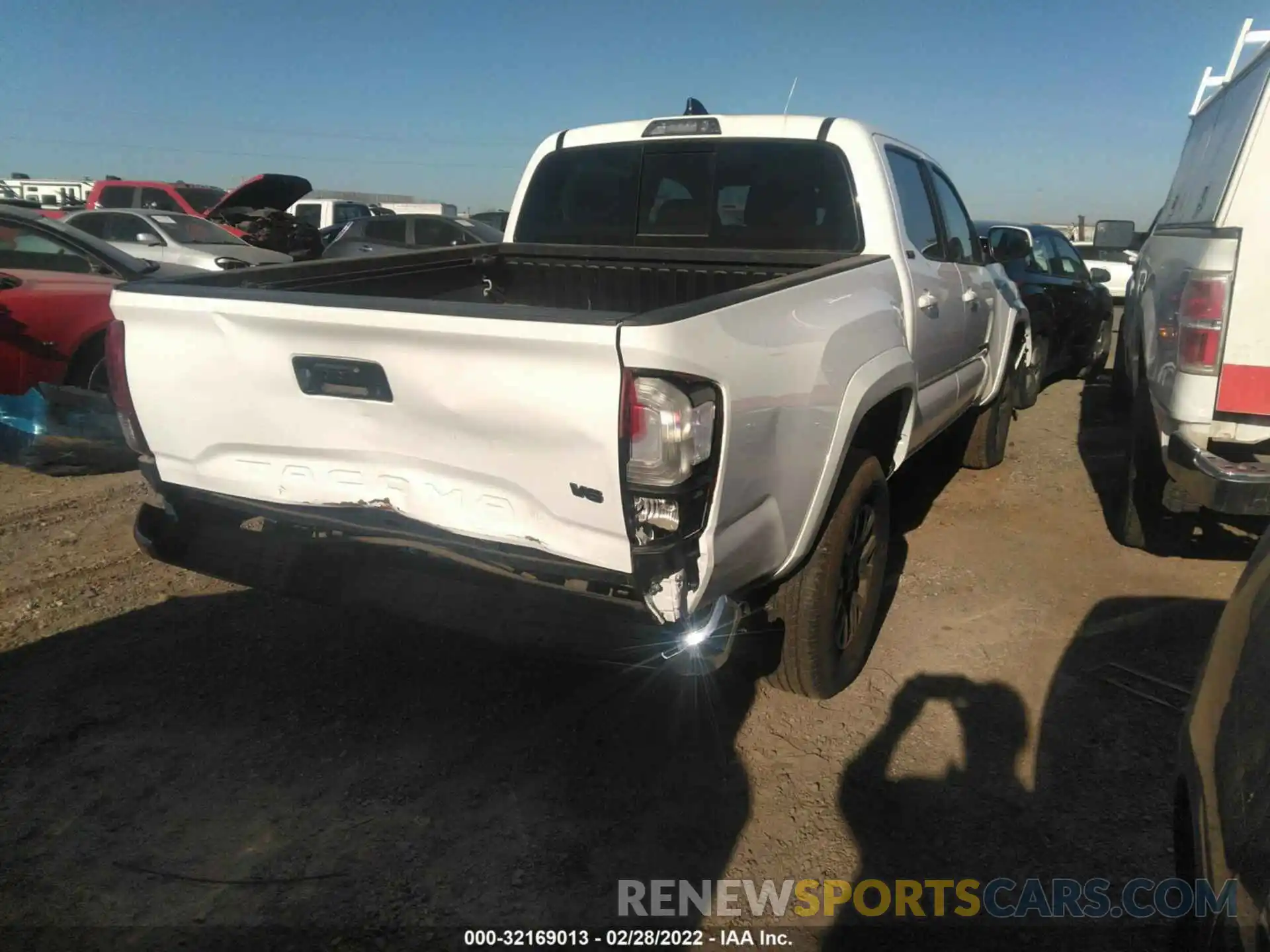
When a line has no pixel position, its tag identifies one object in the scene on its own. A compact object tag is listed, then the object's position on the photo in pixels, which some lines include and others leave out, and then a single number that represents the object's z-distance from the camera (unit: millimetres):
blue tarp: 5281
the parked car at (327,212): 20719
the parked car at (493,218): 19977
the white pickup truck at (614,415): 2064
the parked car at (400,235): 13781
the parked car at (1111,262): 14742
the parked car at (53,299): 5605
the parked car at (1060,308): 7922
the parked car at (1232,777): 1463
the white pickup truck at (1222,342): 3342
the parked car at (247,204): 13438
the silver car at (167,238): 10359
